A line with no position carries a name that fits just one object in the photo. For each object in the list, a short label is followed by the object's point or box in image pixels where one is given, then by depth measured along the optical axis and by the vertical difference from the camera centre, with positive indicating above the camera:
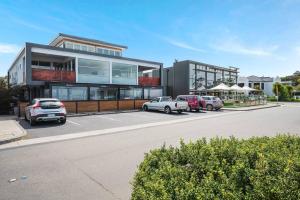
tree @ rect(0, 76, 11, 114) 21.44 -0.14
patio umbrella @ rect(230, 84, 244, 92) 33.00 +1.28
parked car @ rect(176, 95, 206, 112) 24.45 -0.46
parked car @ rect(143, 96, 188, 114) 21.64 -0.79
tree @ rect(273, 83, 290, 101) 55.00 +1.10
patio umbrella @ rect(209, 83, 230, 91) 31.55 +1.24
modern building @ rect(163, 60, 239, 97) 36.81 +3.41
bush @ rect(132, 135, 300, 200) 2.46 -0.99
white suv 13.28 -0.79
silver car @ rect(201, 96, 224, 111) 26.33 -0.73
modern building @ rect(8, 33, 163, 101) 20.89 +2.57
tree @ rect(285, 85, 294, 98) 56.17 +1.86
